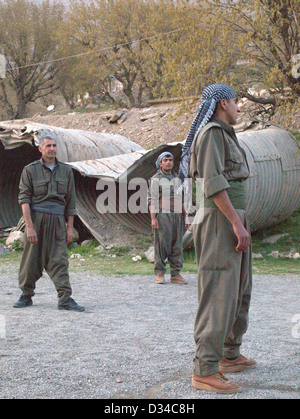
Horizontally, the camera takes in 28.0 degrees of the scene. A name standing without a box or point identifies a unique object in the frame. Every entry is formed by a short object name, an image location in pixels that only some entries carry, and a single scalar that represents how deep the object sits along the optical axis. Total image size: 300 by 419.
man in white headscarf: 8.34
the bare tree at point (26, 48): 38.12
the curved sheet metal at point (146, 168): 11.80
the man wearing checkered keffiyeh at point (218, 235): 3.51
